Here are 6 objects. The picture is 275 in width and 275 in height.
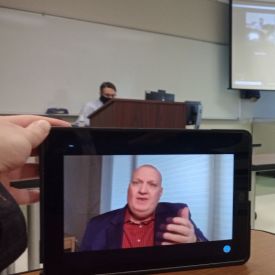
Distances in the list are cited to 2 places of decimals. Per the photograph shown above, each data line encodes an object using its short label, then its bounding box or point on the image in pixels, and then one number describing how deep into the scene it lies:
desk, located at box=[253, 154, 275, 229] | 2.02
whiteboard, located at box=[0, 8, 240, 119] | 3.63
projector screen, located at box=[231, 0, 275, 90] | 4.83
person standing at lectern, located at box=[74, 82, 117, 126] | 3.71
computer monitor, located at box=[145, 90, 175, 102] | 2.73
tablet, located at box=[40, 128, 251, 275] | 0.50
